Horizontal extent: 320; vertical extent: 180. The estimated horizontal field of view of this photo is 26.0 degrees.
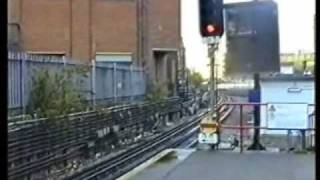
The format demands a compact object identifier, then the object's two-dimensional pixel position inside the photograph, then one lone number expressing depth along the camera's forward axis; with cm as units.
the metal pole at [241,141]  1259
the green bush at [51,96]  1181
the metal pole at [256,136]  1280
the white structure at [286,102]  1283
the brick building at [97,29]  2875
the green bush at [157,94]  2430
